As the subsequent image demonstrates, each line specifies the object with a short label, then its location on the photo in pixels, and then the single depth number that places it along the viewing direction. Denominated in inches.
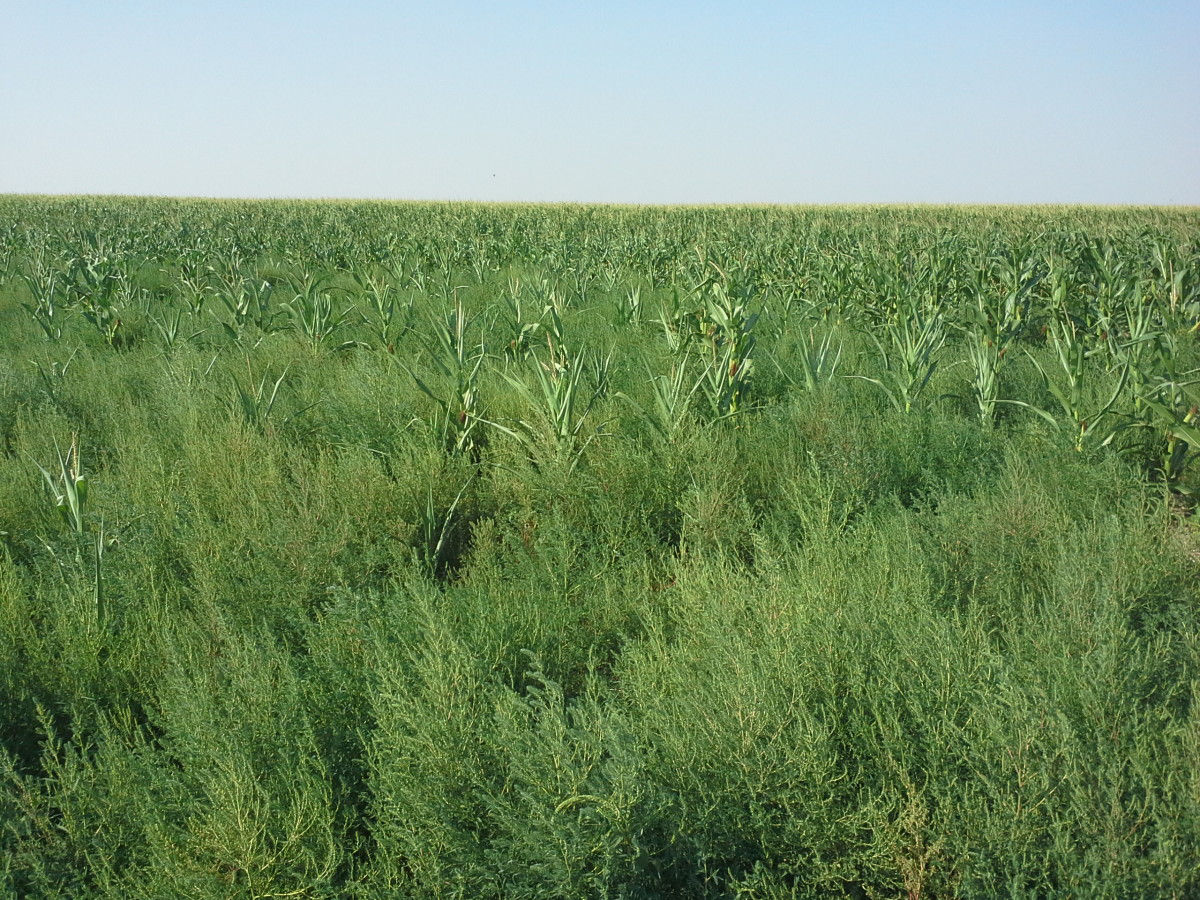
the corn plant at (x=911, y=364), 201.3
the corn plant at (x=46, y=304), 310.6
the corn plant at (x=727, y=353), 195.2
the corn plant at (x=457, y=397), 186.5
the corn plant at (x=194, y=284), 360.2
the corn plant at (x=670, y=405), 175.5
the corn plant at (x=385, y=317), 285.3
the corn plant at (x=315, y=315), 283.9
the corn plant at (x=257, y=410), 188.2
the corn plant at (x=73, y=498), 140.7
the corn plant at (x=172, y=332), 271.9
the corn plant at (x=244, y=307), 301.3
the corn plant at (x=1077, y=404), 167.5
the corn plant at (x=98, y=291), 315.9
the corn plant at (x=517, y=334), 248.7
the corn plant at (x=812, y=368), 201.6
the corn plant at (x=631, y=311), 310.1
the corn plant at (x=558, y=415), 169.3
